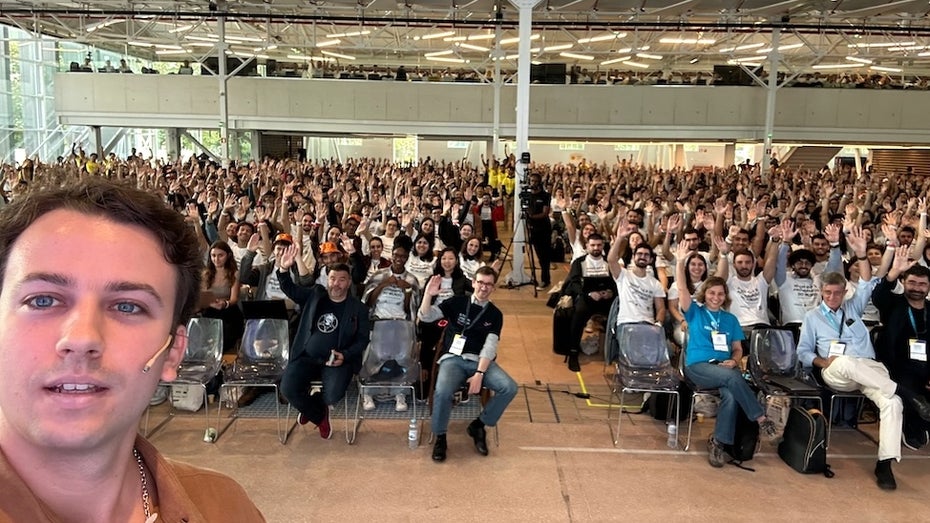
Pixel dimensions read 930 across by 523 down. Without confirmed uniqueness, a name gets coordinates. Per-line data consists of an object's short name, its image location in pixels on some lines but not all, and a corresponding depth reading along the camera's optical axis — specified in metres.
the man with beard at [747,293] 5.27
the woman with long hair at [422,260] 6.36
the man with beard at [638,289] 5.23
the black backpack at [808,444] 3.98
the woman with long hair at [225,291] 5.16
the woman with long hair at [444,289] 5.18
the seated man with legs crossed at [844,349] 4.11
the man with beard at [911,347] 4.34
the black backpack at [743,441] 4.17
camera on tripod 8.59
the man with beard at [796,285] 5.51
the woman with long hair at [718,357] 4.12
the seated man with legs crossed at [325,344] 4.33
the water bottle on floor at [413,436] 4.29
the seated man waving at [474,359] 4.18
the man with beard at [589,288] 6.04
